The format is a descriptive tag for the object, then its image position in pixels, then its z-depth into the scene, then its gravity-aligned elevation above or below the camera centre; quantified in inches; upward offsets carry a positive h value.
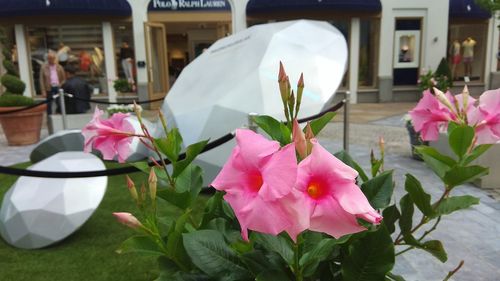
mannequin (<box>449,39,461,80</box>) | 648.4 -6.8
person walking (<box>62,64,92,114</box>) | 382.0 -27.8
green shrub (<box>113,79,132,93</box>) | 533.6 -32.1
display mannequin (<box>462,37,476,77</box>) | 641.6 -4.1
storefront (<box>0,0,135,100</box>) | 505.4 +23.9
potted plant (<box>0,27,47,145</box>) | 333.7 -42.9
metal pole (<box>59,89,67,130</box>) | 313.8 -33.9
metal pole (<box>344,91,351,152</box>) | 180.9 -26.8
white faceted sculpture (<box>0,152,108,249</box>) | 152.3 -50.6
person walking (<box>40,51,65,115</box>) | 397.1 -14.4
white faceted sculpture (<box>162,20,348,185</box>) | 194.7 -12.3
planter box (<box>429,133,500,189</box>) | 207.5 -54.0
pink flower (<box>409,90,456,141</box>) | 54.6 -7.9
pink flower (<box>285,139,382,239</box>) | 29.7 -9.7
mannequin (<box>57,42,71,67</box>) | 531.2 +5.0
